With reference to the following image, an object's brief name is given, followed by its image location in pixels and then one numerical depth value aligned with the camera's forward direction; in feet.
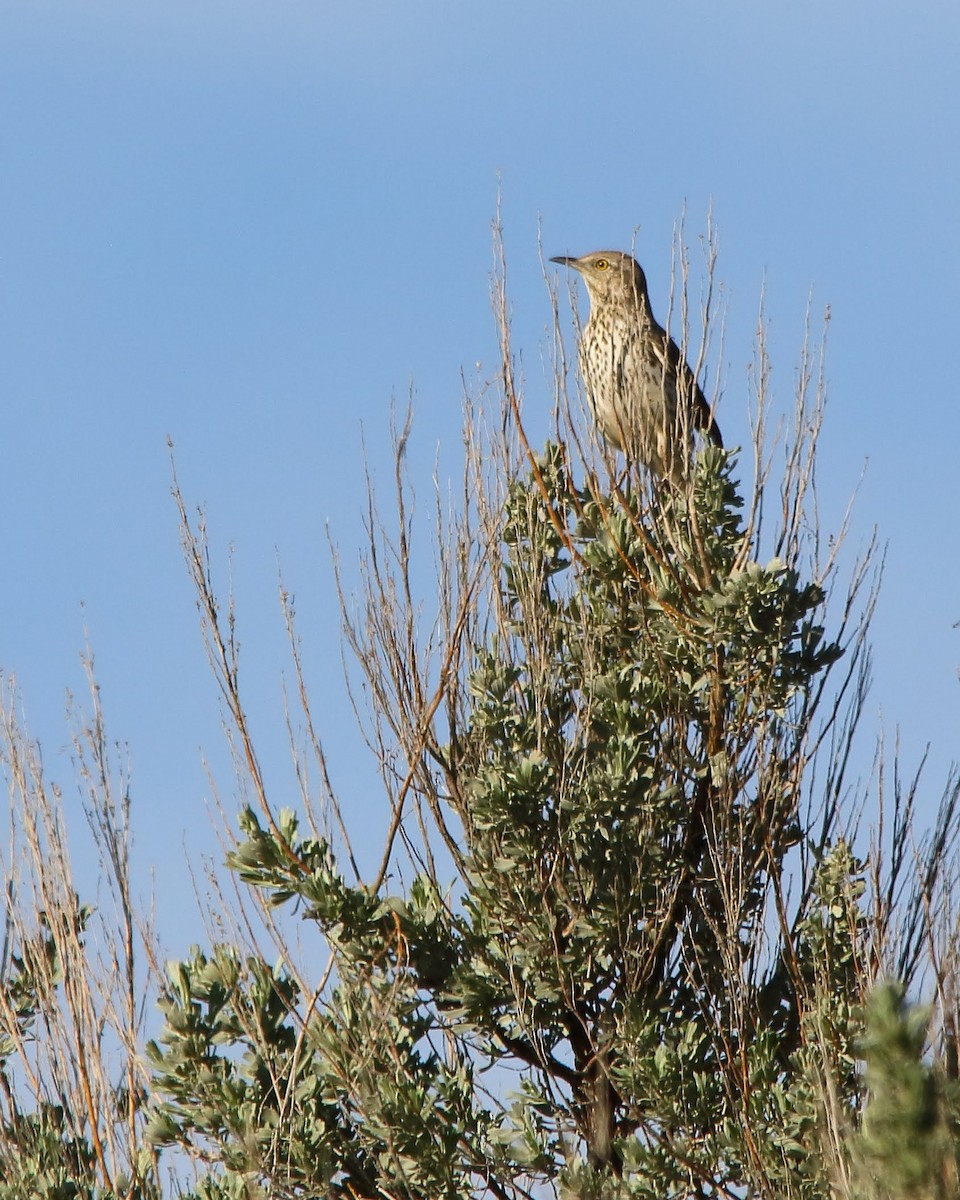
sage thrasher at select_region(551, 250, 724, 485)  51.88
